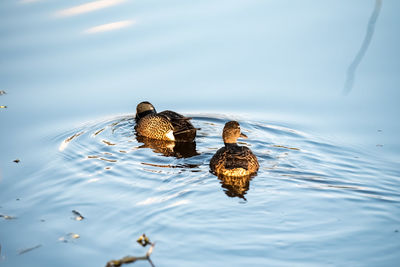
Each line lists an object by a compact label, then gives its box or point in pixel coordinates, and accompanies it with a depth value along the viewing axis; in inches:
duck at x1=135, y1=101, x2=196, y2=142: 814.5
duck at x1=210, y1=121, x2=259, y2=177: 666.2
